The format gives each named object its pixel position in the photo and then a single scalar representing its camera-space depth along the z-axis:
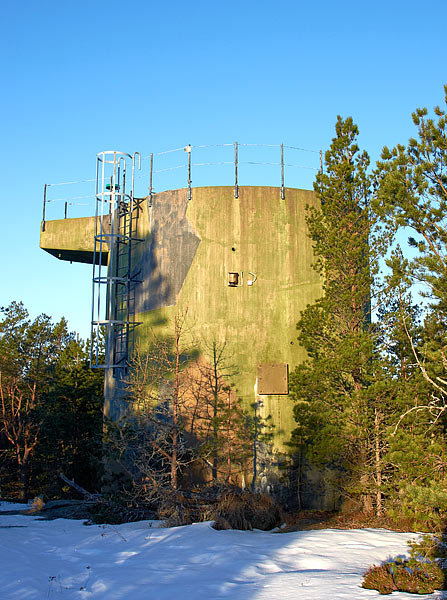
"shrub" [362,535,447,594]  7.85
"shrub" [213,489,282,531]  13.12
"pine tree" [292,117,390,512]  15.30
